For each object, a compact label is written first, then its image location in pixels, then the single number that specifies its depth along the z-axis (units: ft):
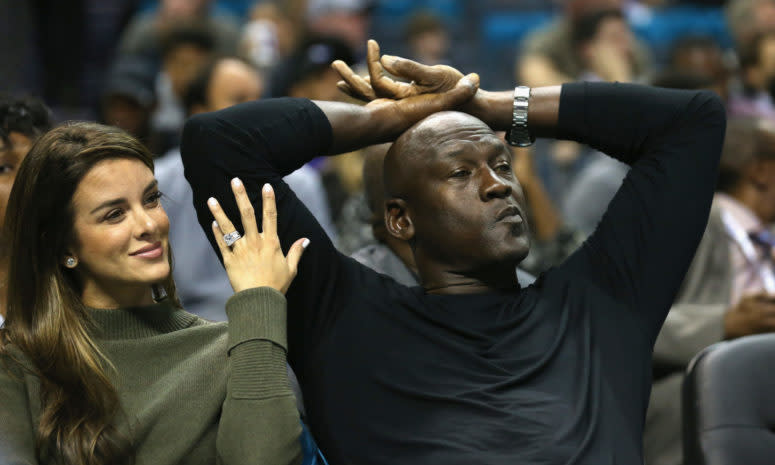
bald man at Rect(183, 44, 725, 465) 14.48
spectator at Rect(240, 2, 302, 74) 43.24
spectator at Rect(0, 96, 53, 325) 17.12
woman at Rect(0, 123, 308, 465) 13.56
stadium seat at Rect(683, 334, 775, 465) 15.39
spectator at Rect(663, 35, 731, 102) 40.47
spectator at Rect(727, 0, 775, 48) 42.57
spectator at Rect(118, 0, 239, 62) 41.05
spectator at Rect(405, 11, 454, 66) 45.21
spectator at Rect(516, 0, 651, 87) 40.27
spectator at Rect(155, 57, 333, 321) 24.91
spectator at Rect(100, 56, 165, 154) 34.19
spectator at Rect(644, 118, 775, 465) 21.22
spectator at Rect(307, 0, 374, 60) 44.01
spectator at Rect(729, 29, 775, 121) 37.83
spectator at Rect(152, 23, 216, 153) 36.66
